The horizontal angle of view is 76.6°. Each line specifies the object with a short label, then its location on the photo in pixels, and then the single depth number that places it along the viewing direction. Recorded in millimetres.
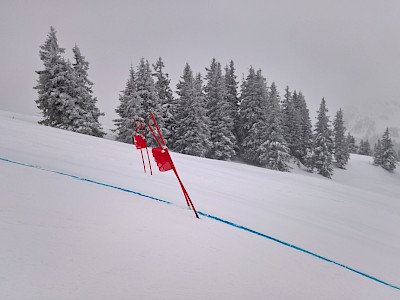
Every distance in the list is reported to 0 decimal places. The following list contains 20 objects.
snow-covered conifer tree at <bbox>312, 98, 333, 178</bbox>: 36250
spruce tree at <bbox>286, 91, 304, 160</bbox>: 38875
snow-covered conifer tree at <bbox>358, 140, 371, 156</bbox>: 72062
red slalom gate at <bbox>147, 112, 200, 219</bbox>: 3945
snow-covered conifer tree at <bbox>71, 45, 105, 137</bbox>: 23344
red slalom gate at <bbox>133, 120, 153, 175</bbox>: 6734
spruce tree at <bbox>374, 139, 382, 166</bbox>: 48881
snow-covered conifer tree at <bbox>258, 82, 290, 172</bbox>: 29109
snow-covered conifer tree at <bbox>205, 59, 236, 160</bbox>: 29500
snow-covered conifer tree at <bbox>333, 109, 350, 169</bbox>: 43594
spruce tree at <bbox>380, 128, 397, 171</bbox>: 48094
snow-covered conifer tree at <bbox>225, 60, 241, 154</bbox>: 34844
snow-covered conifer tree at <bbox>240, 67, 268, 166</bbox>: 31422
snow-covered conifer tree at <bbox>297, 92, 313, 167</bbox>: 38812
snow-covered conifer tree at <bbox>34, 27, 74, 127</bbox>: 22670
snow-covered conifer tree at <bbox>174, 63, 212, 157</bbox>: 27141
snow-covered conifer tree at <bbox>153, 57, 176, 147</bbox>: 28533
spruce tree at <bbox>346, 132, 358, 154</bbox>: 67775
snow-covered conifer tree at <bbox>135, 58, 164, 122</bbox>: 26531
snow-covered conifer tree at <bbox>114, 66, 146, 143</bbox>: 25547
